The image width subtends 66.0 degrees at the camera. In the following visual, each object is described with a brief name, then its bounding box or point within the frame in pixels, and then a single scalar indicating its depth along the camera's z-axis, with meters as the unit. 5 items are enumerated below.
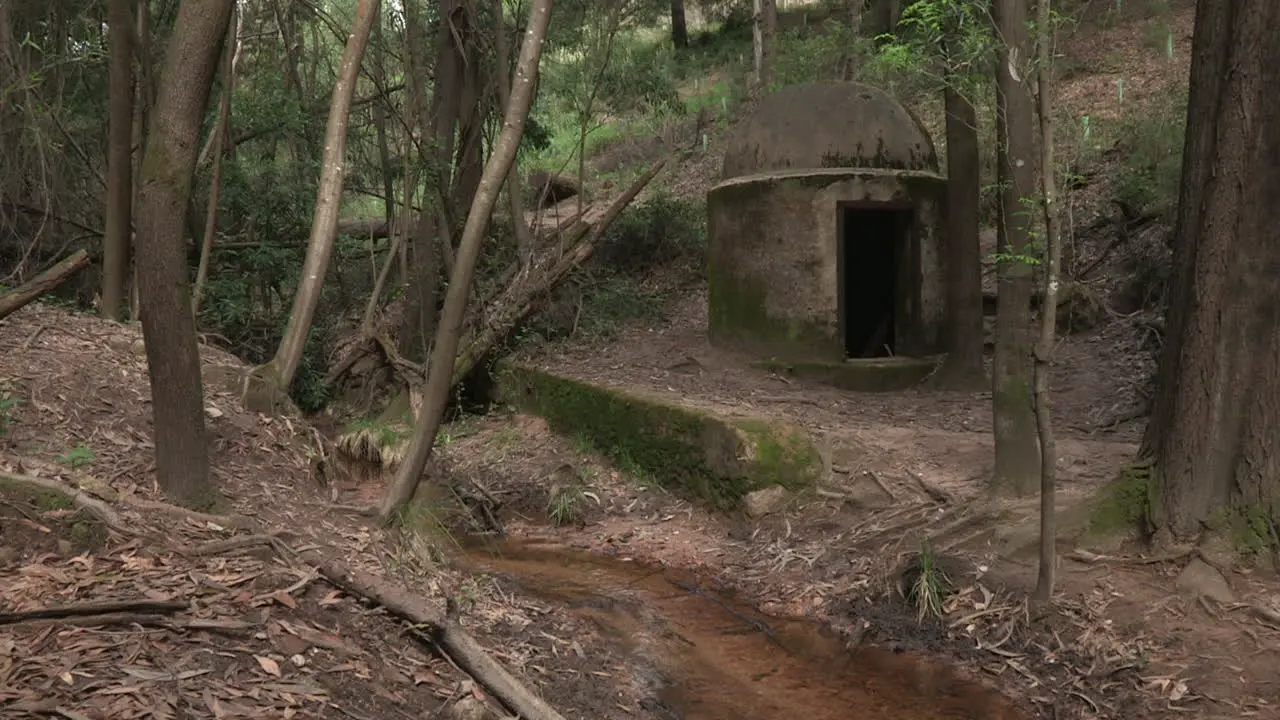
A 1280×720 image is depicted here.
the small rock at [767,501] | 8.66
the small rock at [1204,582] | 5.56
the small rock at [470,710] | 3.81
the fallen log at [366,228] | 17.56
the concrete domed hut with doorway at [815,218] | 11.57
